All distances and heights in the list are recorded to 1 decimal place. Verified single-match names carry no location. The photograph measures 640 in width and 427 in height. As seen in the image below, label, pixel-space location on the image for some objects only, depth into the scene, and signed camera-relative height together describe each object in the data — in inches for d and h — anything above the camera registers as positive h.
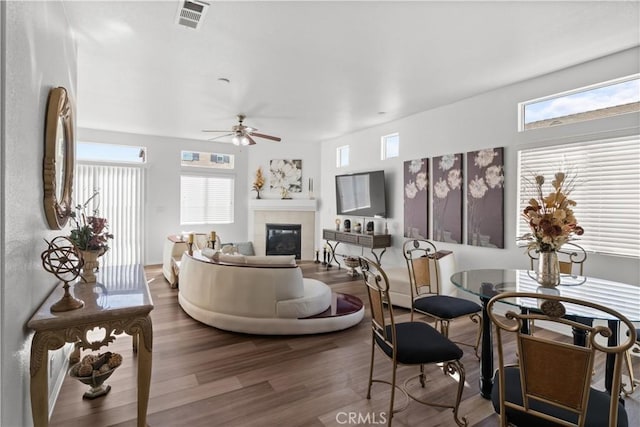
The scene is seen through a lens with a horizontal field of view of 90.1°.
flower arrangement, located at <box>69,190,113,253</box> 87.5 -7.8
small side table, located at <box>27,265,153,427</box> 60.9 -24.3
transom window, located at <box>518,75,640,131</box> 121.4 +45.5
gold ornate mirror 75.0 +12.7
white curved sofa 129.1 -37.1
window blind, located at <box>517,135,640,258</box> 118.7 +9.5
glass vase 90.2 -16.0
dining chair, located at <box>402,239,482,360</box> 100.0 -30.5
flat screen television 228.1 +12.7
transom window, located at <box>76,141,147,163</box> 246.5 +44.8
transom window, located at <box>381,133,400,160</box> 223.5 +47.0
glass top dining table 77.0 -21.1
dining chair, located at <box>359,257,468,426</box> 73.4 -31.8
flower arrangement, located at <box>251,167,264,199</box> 309.3 +27.7
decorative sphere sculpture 66.7 -13.9
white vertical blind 247.1 +5.2
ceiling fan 196.4 +46.1
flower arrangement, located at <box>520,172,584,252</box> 84.4 -2.2
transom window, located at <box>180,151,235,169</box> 289.4 +46.1
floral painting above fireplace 307.7 +33.8
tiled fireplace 303.3 -8.6
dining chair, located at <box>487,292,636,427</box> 46.6 -26.4
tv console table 217.6 -21.1
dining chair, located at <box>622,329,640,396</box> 94.2 -50.7
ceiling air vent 94.9 +61.1
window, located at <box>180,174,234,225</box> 288.8 +9.4
